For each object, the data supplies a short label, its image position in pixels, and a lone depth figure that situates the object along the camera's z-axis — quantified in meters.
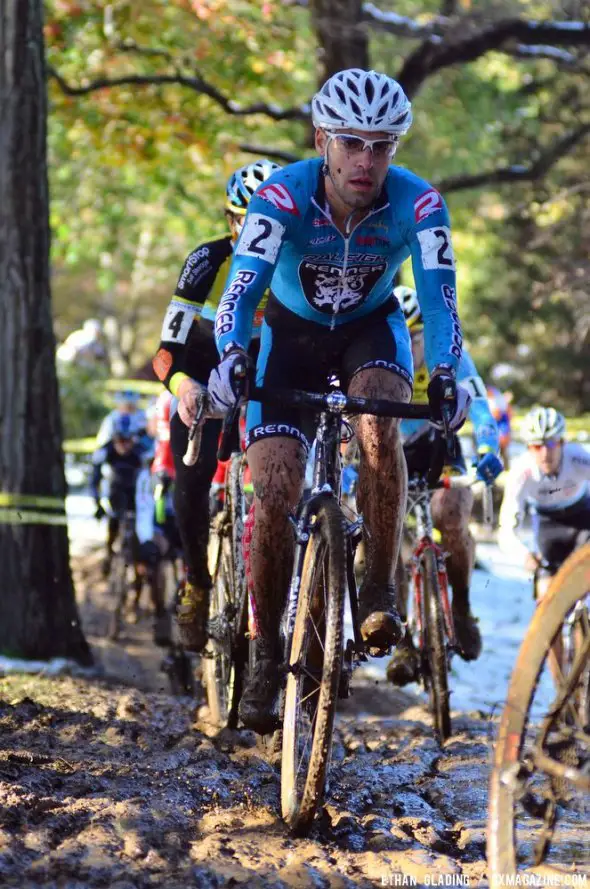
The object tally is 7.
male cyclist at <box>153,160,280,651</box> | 12.48
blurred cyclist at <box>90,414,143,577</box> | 27.86
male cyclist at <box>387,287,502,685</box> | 14.25
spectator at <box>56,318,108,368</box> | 49.00
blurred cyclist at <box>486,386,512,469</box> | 31.84
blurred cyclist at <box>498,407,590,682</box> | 17.53
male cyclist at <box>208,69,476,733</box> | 9.36
